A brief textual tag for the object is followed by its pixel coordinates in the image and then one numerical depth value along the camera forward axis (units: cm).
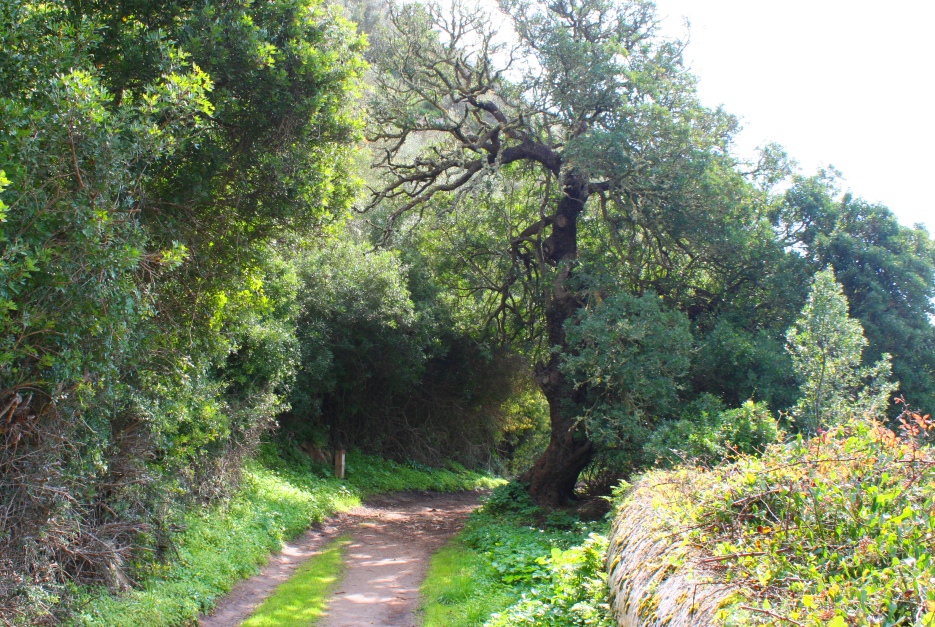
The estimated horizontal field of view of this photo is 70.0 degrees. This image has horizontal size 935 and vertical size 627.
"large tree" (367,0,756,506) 1289
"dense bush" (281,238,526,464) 1823
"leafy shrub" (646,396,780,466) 994
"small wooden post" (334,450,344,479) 1872
